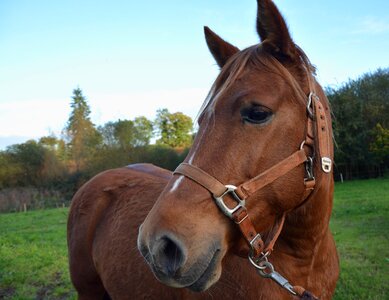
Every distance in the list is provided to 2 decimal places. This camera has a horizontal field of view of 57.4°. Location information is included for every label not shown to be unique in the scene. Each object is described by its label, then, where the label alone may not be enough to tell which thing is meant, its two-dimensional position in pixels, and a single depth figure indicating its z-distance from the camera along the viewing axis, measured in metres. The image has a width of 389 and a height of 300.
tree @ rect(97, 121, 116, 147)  35.31
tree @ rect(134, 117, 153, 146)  34.16
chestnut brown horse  1.61
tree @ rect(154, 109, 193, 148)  48.81
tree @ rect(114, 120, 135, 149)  33.84
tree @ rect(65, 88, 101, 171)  35.59
